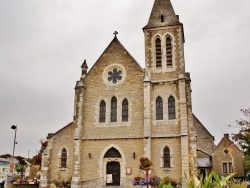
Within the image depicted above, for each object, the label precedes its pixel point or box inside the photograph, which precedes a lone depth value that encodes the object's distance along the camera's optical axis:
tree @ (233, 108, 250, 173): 16.75
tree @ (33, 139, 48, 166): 34.32
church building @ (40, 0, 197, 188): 18.48
